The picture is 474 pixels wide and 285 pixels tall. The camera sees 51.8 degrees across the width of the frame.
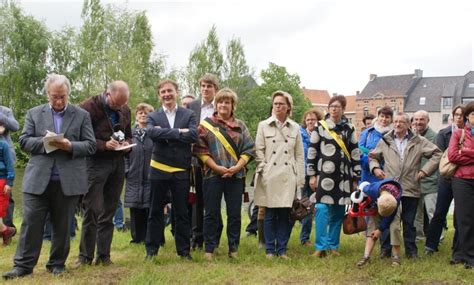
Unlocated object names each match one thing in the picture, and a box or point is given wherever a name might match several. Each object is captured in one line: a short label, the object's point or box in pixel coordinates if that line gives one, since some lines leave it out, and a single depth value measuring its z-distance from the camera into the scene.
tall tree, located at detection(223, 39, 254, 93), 45.25
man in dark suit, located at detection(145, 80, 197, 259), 5.81
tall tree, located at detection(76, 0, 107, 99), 33.28
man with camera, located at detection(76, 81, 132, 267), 5.65
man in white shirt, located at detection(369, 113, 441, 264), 6.32
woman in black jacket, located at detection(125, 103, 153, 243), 7.14
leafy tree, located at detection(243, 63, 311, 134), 48.59
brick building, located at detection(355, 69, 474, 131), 69.78
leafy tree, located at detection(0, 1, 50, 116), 32.94
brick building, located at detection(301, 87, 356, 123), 88.59
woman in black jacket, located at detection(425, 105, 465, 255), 6.57
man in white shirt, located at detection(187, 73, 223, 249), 6.62
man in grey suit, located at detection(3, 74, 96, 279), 5.12
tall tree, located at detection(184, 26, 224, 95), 40.66
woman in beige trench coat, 6.30
